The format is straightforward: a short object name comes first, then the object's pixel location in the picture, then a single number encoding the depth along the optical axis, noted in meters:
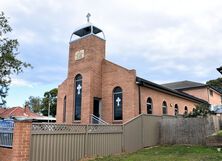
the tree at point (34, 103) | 73.29
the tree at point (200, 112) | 17.05
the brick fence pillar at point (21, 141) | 9.39
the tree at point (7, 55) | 19.97
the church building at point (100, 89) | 19.73
